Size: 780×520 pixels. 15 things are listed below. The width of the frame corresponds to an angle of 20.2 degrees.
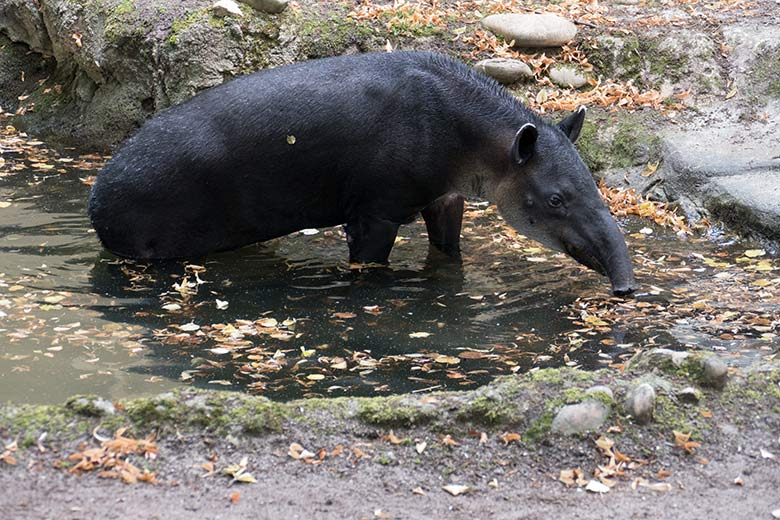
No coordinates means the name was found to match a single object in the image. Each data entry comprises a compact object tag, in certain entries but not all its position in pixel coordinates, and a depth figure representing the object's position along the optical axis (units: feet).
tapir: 63.64
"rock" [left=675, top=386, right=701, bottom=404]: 41.28
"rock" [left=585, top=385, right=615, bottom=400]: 40.48
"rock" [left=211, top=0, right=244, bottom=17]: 87.81
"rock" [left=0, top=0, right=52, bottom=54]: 103.77
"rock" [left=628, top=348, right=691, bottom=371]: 43.14
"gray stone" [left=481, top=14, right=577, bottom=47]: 91.51
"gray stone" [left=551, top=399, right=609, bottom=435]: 39.50
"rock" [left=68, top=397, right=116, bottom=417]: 38.24
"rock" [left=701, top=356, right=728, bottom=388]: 42.12
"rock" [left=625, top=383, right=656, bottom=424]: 39.85
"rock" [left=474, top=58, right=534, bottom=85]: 89.04
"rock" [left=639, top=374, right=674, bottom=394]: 41.60
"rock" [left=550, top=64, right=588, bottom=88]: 90.97
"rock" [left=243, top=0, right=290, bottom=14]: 89.56
